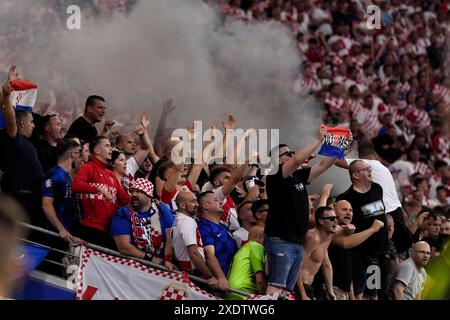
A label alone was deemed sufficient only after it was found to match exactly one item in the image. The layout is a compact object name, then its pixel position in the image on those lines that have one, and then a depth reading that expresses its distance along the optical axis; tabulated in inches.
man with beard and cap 645.3
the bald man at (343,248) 703.7
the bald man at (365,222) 726.5
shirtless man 678.5
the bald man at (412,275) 744.3
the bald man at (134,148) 747.4
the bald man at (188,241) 649.0
